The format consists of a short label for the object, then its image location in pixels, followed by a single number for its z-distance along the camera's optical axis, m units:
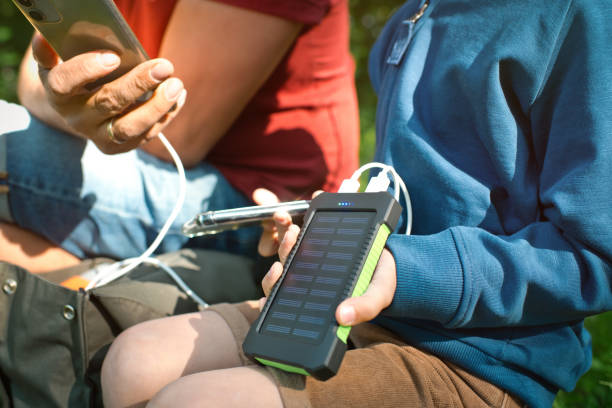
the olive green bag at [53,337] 0.77
